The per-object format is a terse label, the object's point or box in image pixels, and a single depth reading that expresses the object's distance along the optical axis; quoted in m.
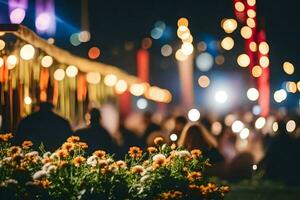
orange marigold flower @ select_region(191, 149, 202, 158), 8.34
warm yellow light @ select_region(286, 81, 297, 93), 21.33
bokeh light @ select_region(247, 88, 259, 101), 17.50
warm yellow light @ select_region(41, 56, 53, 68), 13.98
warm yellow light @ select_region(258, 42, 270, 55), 17.00
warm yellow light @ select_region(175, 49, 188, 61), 26.70
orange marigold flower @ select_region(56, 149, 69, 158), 7.79
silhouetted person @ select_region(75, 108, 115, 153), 11.51
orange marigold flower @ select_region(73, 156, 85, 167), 7.62
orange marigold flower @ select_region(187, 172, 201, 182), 7.76
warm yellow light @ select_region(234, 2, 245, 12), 16.17
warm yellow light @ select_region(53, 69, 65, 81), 15.47
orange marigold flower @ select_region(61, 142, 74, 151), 7.99
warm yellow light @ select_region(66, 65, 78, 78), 16.38
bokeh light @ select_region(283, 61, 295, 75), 19.88
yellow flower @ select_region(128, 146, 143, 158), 8.41
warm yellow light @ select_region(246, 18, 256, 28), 16.05
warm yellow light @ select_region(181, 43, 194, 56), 22.77
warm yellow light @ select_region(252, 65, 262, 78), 17.02
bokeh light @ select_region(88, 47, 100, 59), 19.45
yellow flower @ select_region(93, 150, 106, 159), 7.96
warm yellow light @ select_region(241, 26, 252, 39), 16.62
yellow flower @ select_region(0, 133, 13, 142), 8.37
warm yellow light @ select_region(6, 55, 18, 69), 12.26
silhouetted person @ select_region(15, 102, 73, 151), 11.23
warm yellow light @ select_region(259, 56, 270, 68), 17.12
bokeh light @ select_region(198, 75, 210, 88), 36.19
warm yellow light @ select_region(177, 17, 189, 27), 21.19
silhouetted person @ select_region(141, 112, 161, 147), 15.04
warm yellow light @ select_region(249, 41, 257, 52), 16.69
